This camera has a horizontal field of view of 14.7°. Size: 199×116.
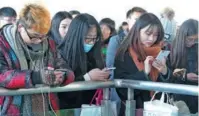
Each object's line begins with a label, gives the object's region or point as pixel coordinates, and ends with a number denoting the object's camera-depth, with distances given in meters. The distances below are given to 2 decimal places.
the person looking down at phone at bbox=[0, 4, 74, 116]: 3.88
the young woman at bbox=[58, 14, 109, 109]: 4.85
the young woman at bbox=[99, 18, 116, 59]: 5.08
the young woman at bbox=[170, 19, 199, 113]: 4.65
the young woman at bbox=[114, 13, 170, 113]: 4.90
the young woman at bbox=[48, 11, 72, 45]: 4.82
